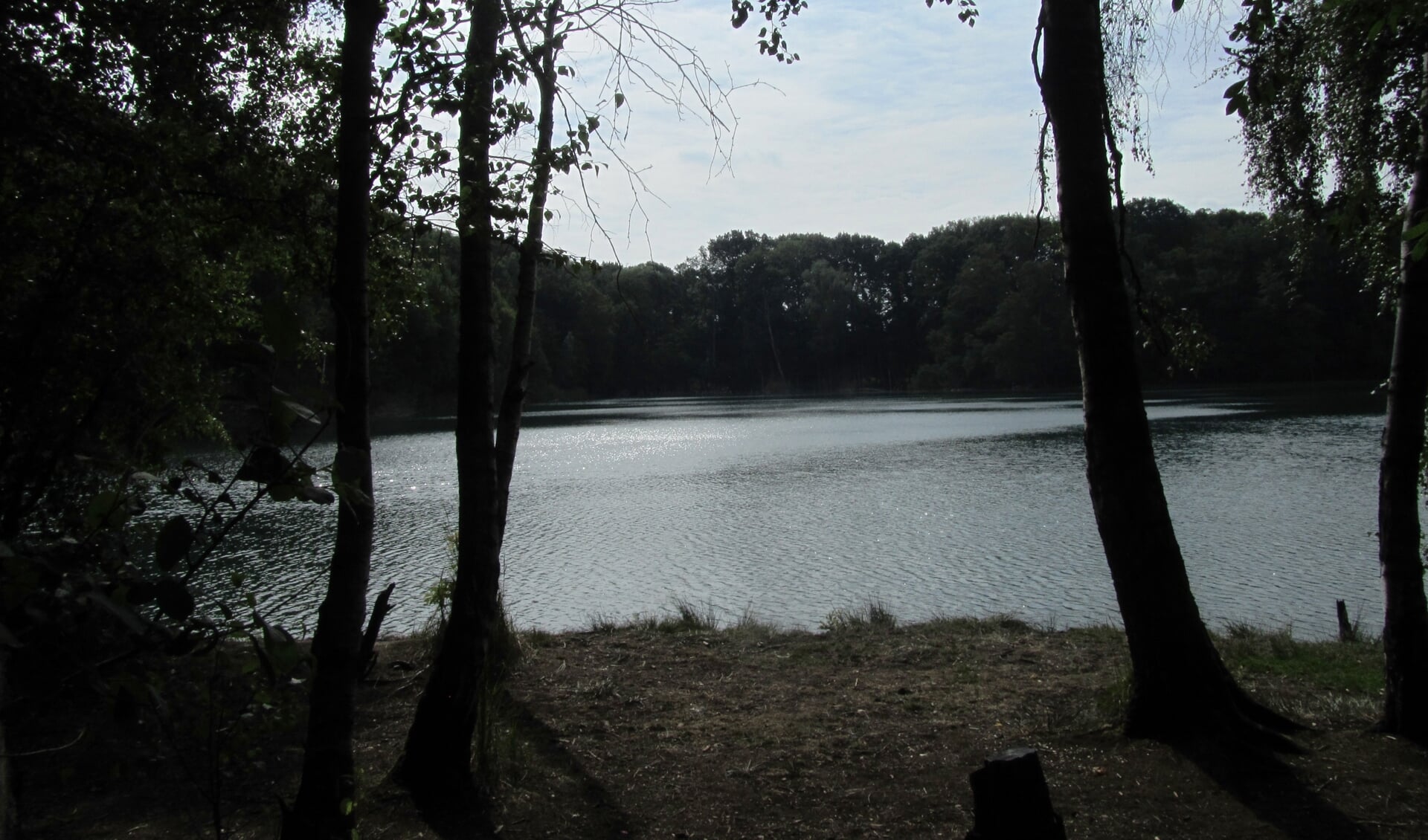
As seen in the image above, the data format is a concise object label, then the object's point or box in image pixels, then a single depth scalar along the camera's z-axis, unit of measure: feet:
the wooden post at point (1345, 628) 28.45
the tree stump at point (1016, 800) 7.80
